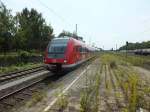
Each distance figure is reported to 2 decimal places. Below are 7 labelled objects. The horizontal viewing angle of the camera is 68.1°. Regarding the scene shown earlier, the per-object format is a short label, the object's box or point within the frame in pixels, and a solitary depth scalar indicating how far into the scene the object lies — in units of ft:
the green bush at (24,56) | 46.81
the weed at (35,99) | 13.25
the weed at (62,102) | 12.16
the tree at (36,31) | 80.76
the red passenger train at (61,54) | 27.43
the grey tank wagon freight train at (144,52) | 112.59
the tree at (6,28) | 50.26
